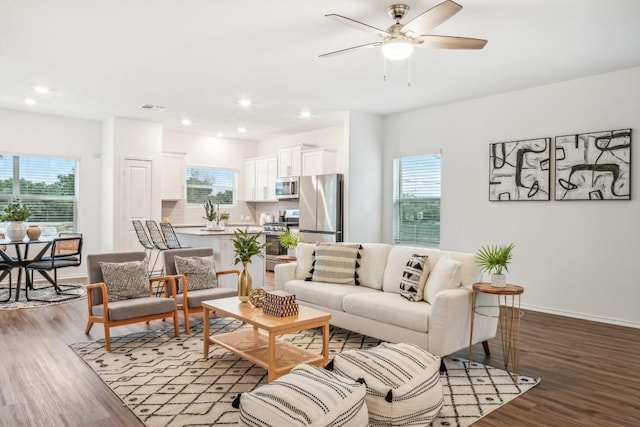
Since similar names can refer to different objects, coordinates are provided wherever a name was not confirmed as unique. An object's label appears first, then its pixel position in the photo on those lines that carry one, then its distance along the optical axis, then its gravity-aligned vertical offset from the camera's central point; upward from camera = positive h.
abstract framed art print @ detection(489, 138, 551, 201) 5.46 +0.53
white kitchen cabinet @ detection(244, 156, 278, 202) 9.08 +0.63
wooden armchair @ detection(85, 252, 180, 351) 3.91 -0.89
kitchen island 5.85 -0.60
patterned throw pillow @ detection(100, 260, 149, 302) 4.25 -0.71
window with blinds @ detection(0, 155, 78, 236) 7.21 +0.31
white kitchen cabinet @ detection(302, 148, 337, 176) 7.89 +0.85
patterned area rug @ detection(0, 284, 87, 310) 5.61 -1.23
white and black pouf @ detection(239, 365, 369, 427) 2.03 -0.92
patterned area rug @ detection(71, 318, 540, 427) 2.73 -1.25
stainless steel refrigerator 7.02 +0.02
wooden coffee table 3.10 -1.07
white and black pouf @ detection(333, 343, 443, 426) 2.40 -0.96
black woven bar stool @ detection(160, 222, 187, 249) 6.42 -0.42
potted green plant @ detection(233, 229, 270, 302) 3.75 -0.41
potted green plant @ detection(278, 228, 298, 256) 6.90 -0.49
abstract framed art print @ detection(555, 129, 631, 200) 4.86 +0.52
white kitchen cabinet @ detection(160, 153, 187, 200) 8.45 +0.60
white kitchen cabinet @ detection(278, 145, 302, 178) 8.36 +0.91
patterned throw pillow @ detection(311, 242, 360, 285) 4.62 -0.57
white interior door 7.57 +0.17
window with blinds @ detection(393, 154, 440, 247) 6.73 +0.15
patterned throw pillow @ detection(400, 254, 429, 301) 3.85 -0.60
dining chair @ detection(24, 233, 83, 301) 5.99 -0.74
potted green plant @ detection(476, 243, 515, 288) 3.42 -0.40
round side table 3.32 -0.82
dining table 5.80 -0.69
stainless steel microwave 8.45 +0.40
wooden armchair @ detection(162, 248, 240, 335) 4.37 -0.86
